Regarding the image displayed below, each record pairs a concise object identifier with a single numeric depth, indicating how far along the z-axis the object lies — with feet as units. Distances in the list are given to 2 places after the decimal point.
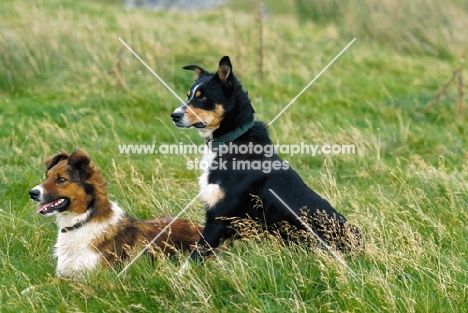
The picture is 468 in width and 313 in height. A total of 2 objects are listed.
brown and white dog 36.73
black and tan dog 37.52
